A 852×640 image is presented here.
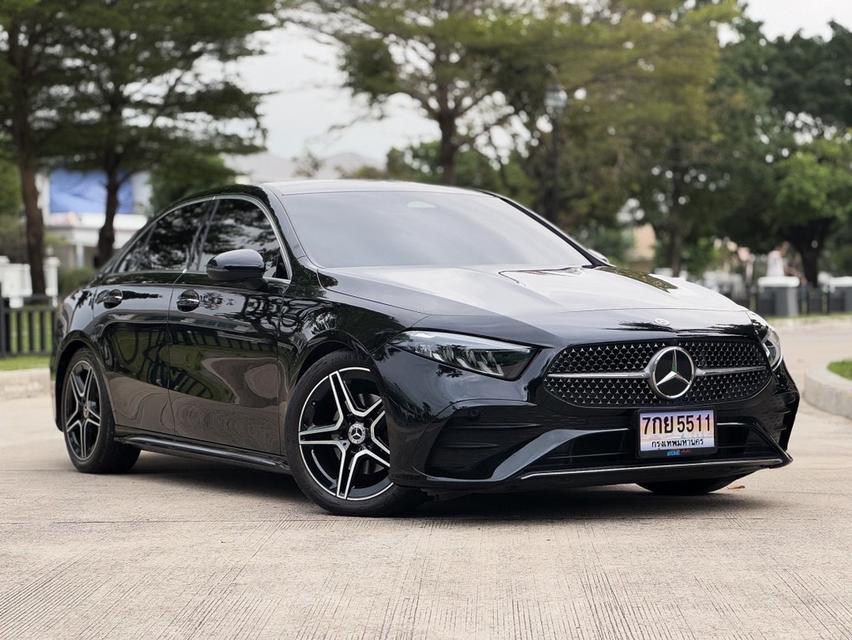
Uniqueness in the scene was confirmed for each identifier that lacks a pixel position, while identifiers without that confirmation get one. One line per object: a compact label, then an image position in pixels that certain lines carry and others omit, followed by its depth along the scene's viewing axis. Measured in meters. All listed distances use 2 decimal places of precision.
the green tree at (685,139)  48.59
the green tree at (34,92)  34.44
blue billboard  121.50
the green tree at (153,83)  35.91
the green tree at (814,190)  69.75
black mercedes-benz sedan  6.66
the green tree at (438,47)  44.53
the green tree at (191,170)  40.00
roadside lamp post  34.88
